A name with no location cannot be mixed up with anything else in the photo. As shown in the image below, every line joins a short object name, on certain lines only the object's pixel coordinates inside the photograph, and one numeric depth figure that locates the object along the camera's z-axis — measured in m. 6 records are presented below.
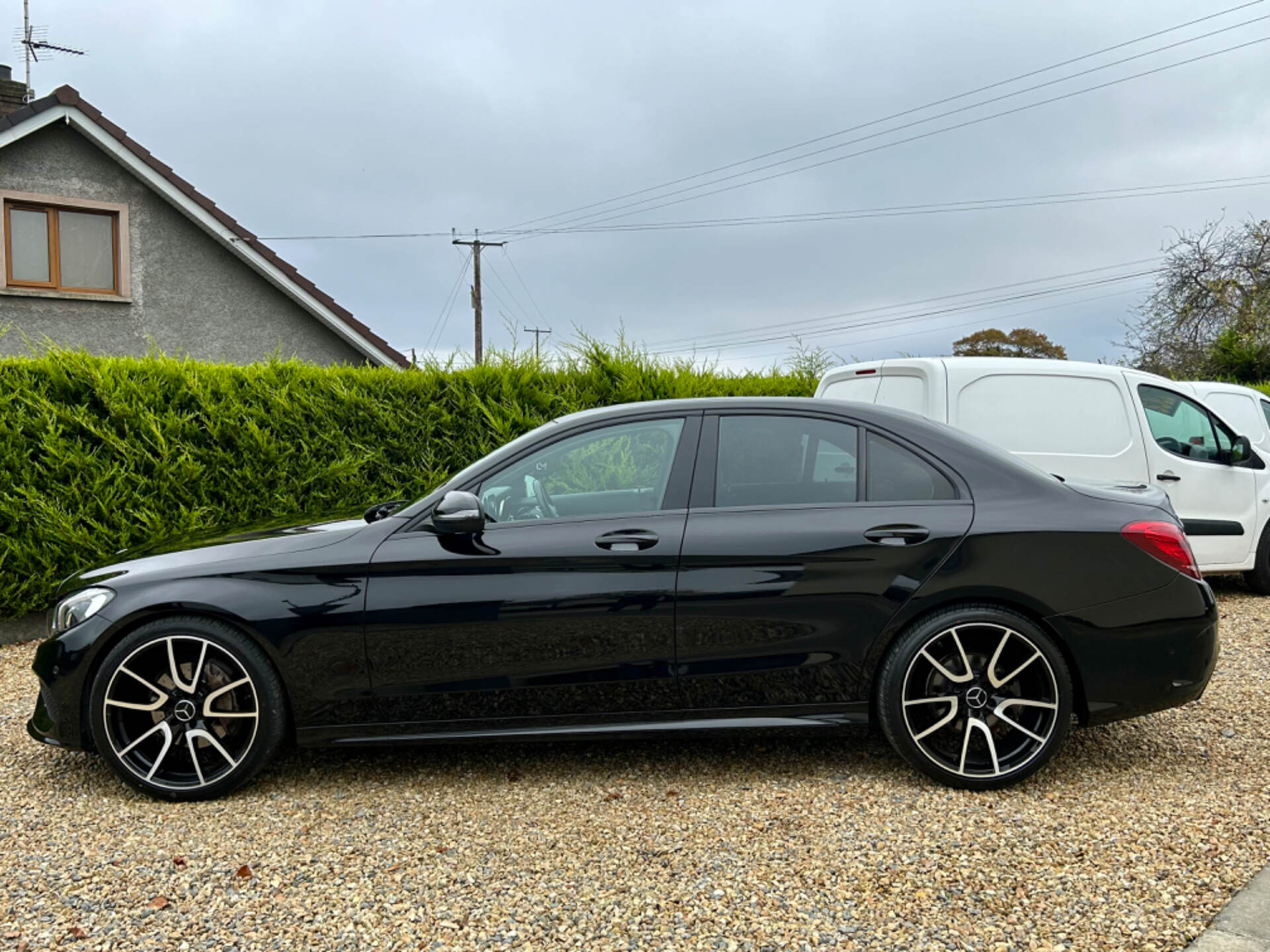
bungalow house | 14.65
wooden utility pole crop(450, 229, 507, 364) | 33.16
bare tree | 25.38
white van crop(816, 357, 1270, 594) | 7.23
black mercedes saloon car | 3.76
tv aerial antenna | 22.62
